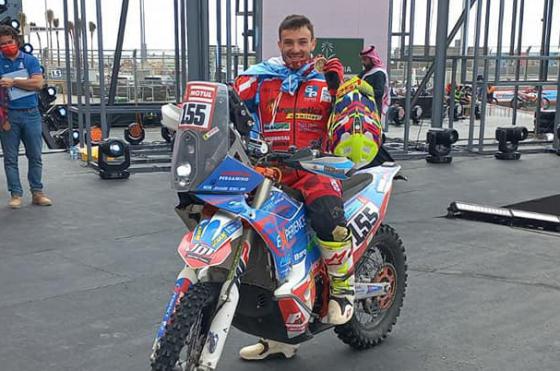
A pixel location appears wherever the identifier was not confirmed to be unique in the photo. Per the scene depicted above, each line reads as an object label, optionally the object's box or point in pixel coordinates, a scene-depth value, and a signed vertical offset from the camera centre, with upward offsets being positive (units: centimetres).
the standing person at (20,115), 681 -66
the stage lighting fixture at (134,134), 1245 -152
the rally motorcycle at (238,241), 252 -77
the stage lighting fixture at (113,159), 864 -138
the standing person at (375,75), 766 -25
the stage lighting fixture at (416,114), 1830 -164
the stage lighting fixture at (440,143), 1061 -140
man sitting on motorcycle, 305 -29
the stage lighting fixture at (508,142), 1120 -145
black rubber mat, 744 -169
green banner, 1002 +3
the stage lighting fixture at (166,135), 1206 -150
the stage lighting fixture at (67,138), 1126 -153
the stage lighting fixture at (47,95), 1251 -83
